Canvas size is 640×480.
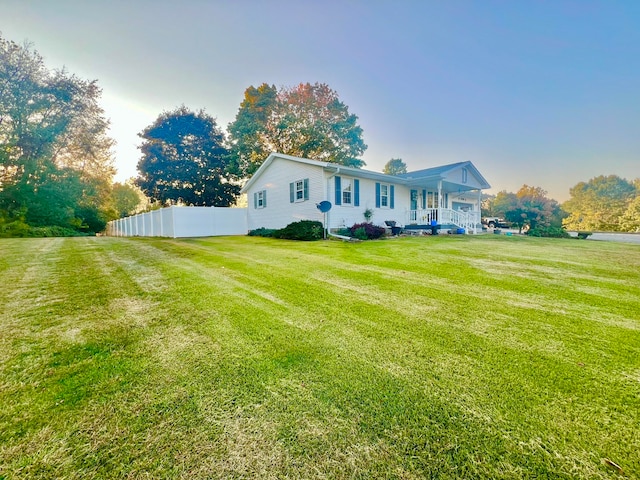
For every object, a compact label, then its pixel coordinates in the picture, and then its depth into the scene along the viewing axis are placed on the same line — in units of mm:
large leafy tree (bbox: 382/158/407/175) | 40000
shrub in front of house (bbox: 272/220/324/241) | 11679
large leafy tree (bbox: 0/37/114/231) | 19344
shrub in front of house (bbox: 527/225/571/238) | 14570
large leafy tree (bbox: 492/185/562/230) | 19562
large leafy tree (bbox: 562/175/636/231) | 35500
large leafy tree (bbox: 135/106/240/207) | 24219
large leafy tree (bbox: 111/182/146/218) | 42812
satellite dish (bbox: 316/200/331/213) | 11508
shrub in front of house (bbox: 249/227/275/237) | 15047
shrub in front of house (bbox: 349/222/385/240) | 11438
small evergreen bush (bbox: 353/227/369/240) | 11414
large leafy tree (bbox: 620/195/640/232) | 29281
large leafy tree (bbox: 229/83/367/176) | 23984
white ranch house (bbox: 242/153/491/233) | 12844
